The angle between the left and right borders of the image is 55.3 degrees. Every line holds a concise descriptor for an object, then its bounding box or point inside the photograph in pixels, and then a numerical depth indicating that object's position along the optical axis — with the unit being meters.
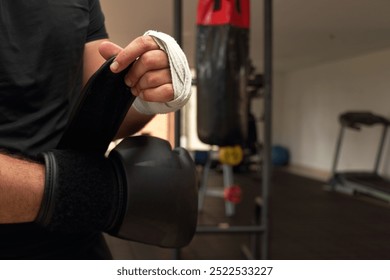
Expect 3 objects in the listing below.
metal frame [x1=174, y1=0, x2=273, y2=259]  1.54
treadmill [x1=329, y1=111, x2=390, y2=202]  3.95
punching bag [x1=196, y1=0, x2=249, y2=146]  1.23
